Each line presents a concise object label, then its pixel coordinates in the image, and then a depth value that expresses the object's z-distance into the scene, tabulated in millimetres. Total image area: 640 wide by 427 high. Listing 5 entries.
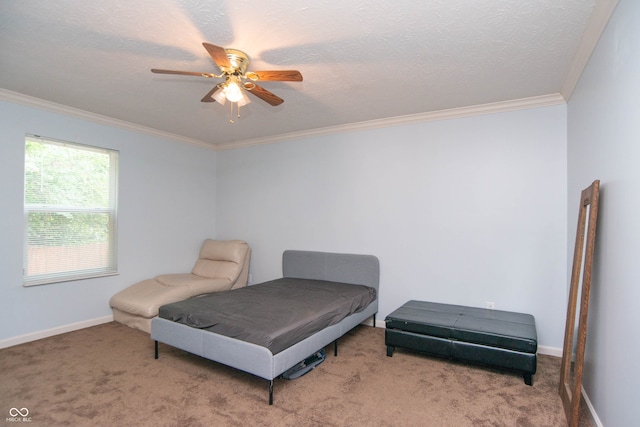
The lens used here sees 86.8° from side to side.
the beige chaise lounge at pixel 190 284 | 3924
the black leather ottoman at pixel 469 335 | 2707
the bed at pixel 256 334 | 2445
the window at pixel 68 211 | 3631
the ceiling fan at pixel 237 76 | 2273
